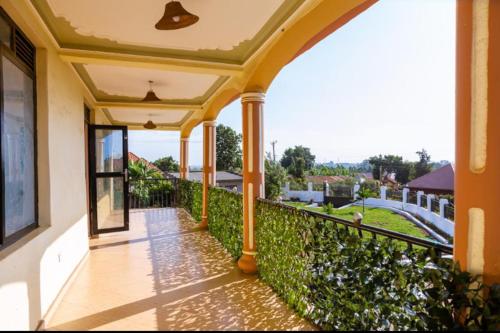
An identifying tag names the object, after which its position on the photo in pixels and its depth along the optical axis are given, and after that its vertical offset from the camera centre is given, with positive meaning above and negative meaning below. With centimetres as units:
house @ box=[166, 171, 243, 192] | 2424 -152
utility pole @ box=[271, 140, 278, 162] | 3375 +181
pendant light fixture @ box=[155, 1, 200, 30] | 226 +103
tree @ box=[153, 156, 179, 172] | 2963 -35
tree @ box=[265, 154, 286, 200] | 2362 -144
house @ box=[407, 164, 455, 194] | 2377 -190
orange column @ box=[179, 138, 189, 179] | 1044 +4
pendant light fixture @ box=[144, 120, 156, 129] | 780 +88
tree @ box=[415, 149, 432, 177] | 4050 -64
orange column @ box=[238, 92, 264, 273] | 418 -11
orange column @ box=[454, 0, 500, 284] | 144 +10
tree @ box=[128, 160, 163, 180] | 1267 -46
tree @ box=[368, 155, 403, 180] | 4362 -52
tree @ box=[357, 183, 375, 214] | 2620 -284
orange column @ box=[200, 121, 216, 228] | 704 -2
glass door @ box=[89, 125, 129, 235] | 596 -36
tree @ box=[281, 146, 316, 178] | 3972 -4
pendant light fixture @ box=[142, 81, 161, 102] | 476 +96
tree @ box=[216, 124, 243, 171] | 3238 +115
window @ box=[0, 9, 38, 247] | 229 +22
